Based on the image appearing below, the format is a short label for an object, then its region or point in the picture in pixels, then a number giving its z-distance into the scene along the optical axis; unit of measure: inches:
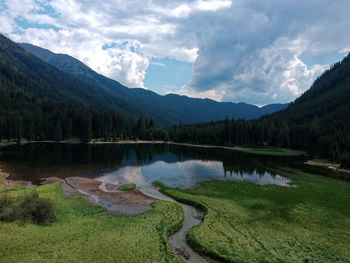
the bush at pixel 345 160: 3495.1
